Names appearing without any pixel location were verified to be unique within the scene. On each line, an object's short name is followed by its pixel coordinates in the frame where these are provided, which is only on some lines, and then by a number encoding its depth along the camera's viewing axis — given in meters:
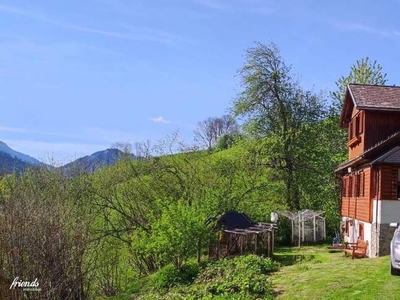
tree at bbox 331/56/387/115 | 36.53
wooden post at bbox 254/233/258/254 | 20.48
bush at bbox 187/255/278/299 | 13.97
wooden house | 18.55
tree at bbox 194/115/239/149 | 75.31
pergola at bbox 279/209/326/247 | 28.95
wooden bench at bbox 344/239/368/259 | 19.36
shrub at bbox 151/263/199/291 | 18.89
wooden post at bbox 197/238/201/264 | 20.75
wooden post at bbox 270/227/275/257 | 20.75
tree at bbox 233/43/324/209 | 34.53
